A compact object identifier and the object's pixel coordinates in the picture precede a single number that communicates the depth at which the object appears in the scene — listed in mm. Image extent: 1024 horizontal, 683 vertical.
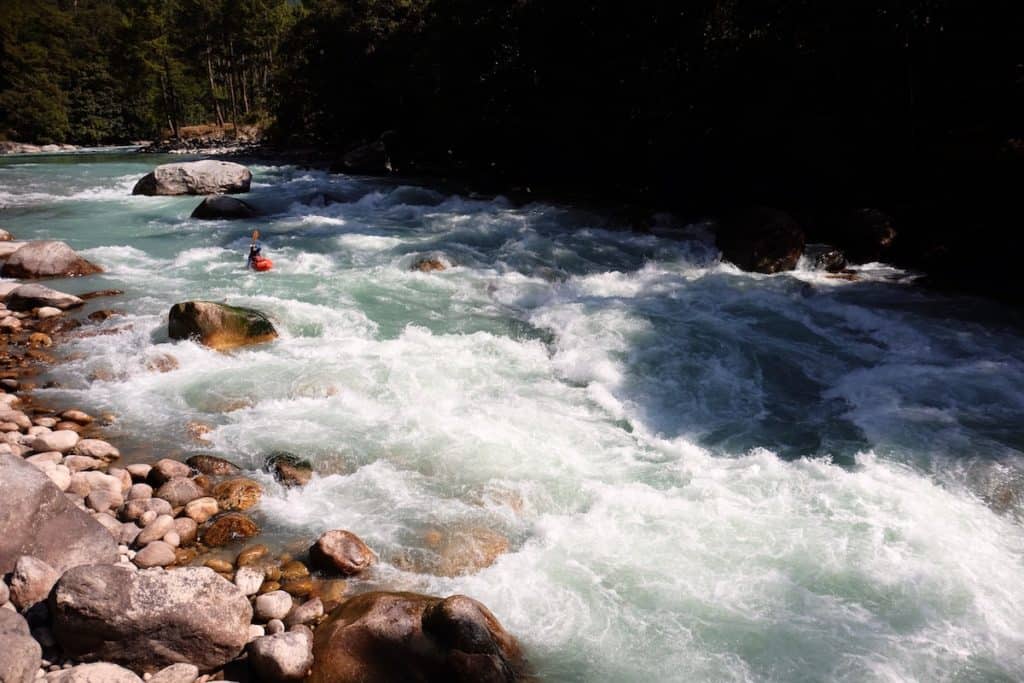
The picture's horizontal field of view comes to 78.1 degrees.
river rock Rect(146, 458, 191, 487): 4895
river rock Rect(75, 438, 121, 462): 5174
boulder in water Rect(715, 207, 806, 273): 11594
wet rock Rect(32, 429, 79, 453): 5180
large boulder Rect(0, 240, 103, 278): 10297
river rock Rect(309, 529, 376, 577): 4109
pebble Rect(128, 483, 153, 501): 4680
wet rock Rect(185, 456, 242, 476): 5090
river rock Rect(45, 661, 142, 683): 2908
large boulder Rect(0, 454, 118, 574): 3607
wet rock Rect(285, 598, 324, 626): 3676
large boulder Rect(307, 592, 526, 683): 3289
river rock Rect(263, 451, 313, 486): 5078
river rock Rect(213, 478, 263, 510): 4770
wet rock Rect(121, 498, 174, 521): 4473
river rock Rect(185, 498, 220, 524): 4562
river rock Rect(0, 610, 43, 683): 2809
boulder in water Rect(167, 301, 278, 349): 7422
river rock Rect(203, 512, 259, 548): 4383
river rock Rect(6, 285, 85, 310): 8562
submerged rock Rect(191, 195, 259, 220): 15969
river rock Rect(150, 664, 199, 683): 3139
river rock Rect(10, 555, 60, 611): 3361
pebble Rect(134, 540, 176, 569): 4047
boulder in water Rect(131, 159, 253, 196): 19328
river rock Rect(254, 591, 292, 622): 3678
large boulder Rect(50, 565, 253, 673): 3125
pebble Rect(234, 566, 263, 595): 3902
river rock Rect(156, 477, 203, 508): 4699
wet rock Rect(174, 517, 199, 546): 4344
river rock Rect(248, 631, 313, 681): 3230
